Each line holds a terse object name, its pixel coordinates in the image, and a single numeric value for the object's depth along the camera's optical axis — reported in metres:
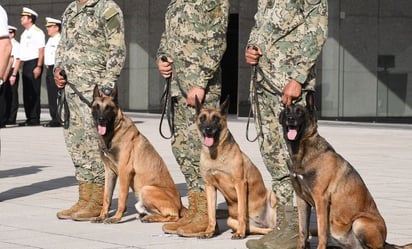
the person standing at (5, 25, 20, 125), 29.82
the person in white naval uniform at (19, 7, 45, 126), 29.72
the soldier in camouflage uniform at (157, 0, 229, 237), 11.55
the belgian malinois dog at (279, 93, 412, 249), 9.75
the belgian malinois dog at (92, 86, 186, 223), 12.47
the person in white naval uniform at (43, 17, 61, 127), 28.29
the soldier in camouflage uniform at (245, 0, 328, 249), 10.33
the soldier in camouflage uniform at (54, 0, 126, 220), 12.73
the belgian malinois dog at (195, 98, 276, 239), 11.16
